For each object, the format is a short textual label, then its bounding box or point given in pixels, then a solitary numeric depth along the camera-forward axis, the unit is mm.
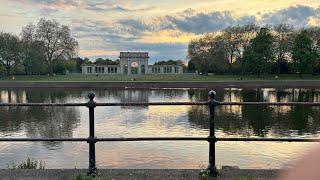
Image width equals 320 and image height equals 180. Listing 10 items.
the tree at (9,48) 60108
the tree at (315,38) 53779
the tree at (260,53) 52243
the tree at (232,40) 59261
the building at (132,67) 90864
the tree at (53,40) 64178
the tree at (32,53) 60756
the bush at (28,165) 5484
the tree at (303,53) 50291
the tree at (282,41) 55357
